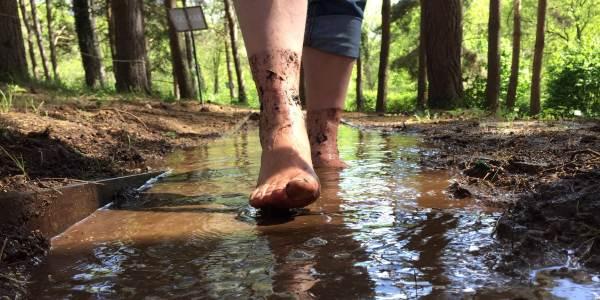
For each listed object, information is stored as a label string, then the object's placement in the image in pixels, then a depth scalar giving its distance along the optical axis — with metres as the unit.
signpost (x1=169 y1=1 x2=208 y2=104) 10.24
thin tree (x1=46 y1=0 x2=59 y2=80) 20.20
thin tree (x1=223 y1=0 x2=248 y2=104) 18.66
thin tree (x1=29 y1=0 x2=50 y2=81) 20.58
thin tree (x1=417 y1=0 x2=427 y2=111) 11.75
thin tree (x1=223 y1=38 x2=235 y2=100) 27.19
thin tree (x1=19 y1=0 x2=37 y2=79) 18.70
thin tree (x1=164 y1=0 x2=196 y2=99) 14.40
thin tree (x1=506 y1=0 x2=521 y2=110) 11.93
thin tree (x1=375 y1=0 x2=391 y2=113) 14.34
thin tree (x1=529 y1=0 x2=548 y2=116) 10.55
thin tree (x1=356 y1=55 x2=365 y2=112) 22.58
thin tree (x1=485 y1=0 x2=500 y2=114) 10.52
